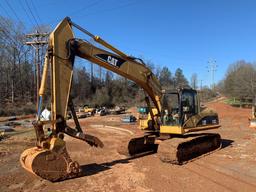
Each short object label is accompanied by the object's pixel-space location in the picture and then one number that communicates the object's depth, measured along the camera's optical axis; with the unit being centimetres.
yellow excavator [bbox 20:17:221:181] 452
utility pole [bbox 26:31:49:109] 2060
